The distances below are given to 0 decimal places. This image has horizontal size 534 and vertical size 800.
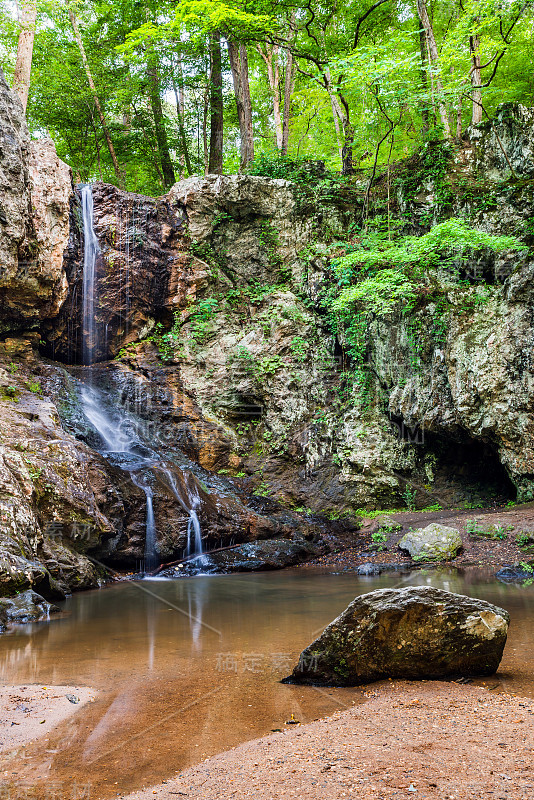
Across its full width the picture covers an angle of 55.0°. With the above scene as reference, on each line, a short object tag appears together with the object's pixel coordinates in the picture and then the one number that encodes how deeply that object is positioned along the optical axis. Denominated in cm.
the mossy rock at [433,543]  991
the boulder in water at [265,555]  1016
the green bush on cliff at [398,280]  1128
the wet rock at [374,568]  930
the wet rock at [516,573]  832
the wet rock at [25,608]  590
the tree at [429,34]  1449
